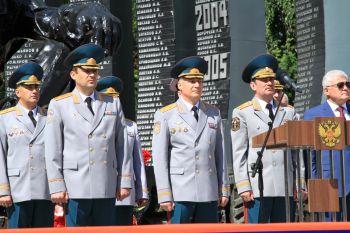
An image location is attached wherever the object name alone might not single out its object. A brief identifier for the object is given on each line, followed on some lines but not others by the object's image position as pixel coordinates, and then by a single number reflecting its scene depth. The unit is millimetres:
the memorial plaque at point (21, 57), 21960
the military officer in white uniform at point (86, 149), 10919
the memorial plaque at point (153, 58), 22038
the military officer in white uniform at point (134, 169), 12430
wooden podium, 10949
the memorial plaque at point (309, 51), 18775
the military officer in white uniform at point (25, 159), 12040
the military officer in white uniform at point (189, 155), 11829
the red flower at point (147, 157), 18679
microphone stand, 11227
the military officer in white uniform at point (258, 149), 12180
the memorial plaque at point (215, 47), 19806
